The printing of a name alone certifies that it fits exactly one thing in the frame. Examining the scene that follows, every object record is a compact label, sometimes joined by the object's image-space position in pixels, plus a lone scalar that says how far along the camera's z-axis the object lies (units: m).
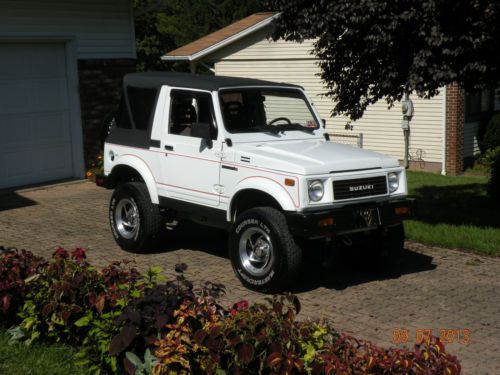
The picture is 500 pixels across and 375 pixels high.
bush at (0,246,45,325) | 6.50
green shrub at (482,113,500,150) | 20.03
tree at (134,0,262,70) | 48.03
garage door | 14.44
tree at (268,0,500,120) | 9.87
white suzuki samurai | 8.06
